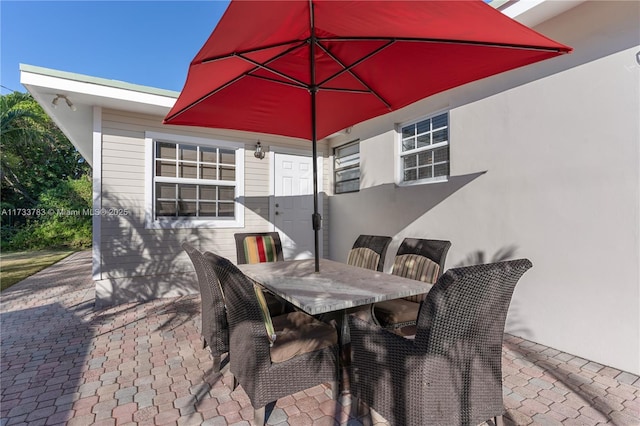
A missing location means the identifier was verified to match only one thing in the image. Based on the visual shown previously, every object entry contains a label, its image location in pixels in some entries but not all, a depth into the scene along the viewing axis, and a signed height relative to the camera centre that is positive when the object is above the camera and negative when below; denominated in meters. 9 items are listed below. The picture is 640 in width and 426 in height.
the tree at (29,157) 10.21 +2.64
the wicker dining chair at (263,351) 1.71 -0.82
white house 2.58 +0.46
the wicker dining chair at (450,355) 1.34 -0.68
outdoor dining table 1.81 -0.51
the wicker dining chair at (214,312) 2.26 -0.74
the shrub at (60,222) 10.98 -0.17
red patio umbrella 1.63 +1.13
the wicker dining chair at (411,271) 2.43 -0.51
